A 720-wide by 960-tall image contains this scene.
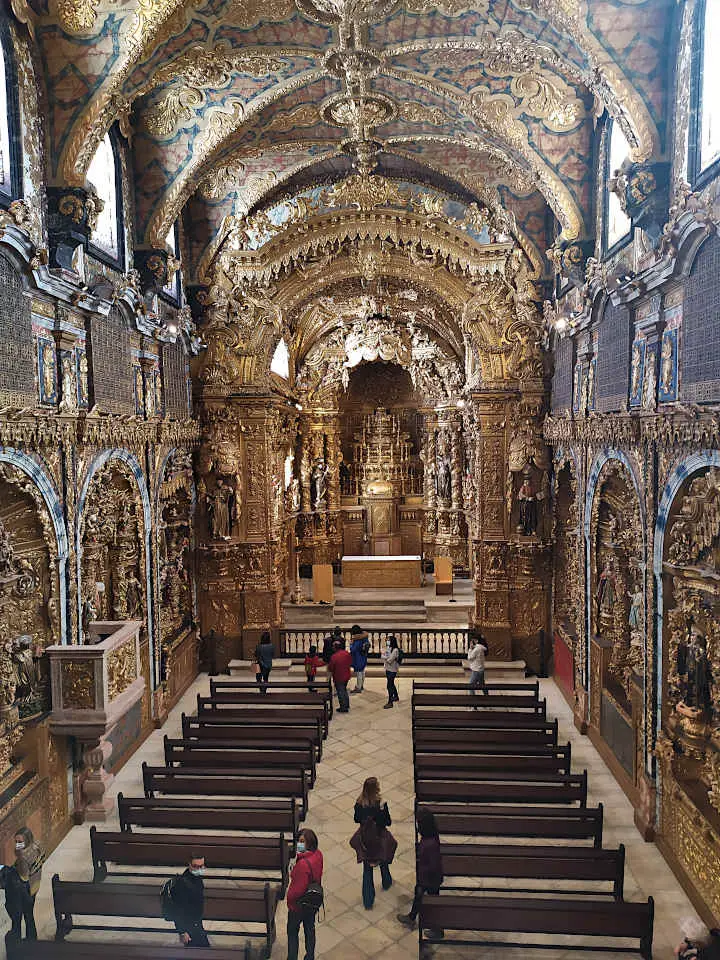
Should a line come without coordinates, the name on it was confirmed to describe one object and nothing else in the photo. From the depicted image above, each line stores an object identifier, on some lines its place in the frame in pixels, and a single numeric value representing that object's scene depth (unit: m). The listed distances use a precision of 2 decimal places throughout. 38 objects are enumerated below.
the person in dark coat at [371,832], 7.06
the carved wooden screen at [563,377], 13.05
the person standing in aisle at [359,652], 13.69
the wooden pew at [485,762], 9.28
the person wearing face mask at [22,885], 6.46
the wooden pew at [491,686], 12.19
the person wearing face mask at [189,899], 5.91
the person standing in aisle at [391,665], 13.02
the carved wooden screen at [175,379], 13.49
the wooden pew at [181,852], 7.32
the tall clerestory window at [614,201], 10.23
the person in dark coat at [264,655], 13.20
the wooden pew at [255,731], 10.45
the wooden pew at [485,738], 10.07
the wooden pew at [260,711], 11.33
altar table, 20.61
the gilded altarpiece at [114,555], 9.73
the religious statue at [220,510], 15.40
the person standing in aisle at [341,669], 12.62
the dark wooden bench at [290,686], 12.35
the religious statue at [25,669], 8.03
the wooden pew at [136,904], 6.51
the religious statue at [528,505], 14.82
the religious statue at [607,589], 10.74
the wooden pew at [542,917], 6.12
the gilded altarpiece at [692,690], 7.00
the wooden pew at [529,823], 7.74
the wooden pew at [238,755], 9.69
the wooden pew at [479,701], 11.80
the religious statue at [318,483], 23.11
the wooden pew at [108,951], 5.89
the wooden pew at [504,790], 8.52
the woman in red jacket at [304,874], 6.19
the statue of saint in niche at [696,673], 7.31
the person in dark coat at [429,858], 6.65
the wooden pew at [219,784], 8.95
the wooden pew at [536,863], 6.89
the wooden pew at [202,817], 8.07
